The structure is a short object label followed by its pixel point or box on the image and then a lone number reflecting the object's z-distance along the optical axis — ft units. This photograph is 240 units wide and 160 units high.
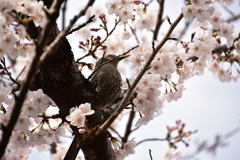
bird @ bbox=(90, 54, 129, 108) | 23.07
